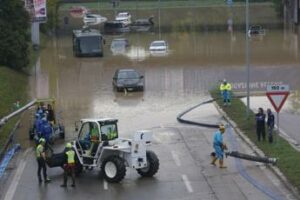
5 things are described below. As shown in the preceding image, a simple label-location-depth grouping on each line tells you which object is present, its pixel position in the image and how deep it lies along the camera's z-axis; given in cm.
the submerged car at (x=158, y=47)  7531
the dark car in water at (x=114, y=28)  10588
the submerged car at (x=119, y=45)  7897
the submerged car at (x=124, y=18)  11184
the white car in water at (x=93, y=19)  11780
